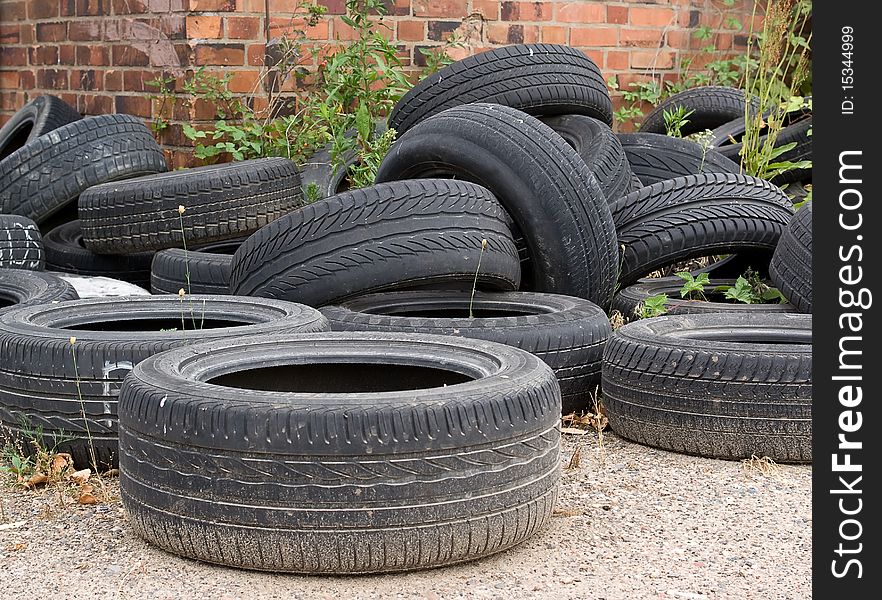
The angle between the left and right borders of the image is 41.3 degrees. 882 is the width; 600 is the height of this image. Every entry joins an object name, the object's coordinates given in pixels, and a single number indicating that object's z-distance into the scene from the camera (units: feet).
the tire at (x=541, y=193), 15.62
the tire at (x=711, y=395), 11.82
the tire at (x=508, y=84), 19.90
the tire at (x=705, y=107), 25.86
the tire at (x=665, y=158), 21.08
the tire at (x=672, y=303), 15.81
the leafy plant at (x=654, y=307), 15.58
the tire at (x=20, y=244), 18.86
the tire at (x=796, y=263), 15.34
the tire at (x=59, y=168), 21.31
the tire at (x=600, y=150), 19.26
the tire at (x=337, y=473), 8.51
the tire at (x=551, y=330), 13.38
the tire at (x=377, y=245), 14.28
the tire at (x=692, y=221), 17.11
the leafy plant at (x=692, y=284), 16.66
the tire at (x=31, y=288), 14.85
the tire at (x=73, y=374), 11.12
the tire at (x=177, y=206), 19.22
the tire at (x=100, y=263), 20.84
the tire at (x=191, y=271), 17.42
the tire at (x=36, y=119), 24.44
